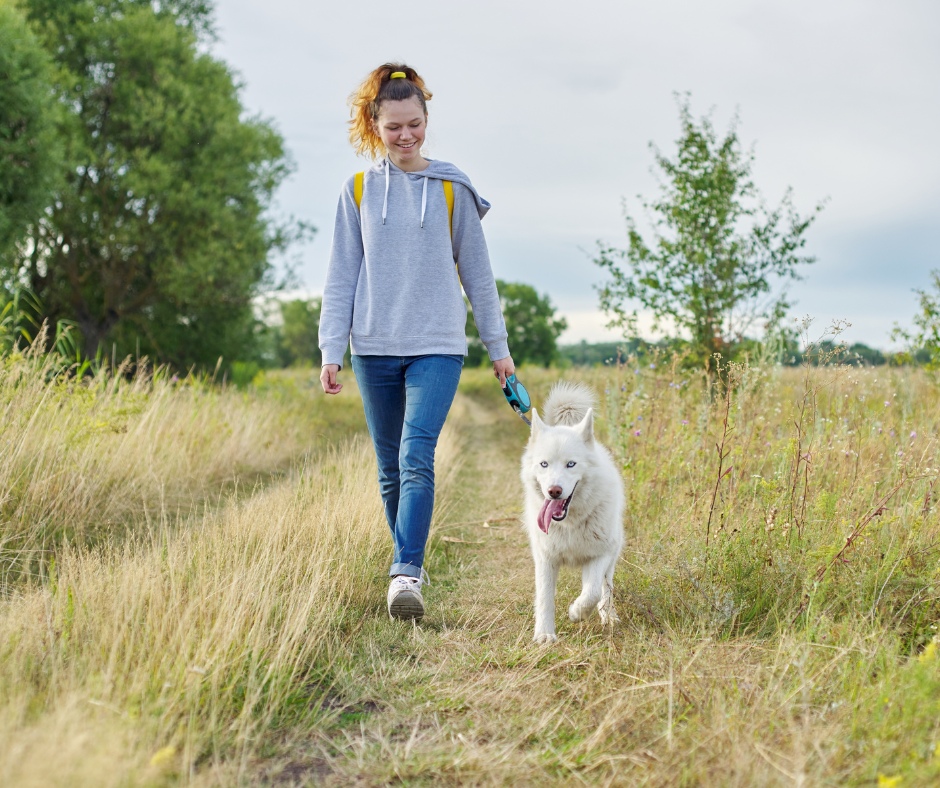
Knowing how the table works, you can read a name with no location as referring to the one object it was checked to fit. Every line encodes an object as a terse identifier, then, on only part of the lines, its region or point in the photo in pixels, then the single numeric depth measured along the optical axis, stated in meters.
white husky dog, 2.92
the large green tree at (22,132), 11.59
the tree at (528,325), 62.25
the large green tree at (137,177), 15.97
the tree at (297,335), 75.23
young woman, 3.09
